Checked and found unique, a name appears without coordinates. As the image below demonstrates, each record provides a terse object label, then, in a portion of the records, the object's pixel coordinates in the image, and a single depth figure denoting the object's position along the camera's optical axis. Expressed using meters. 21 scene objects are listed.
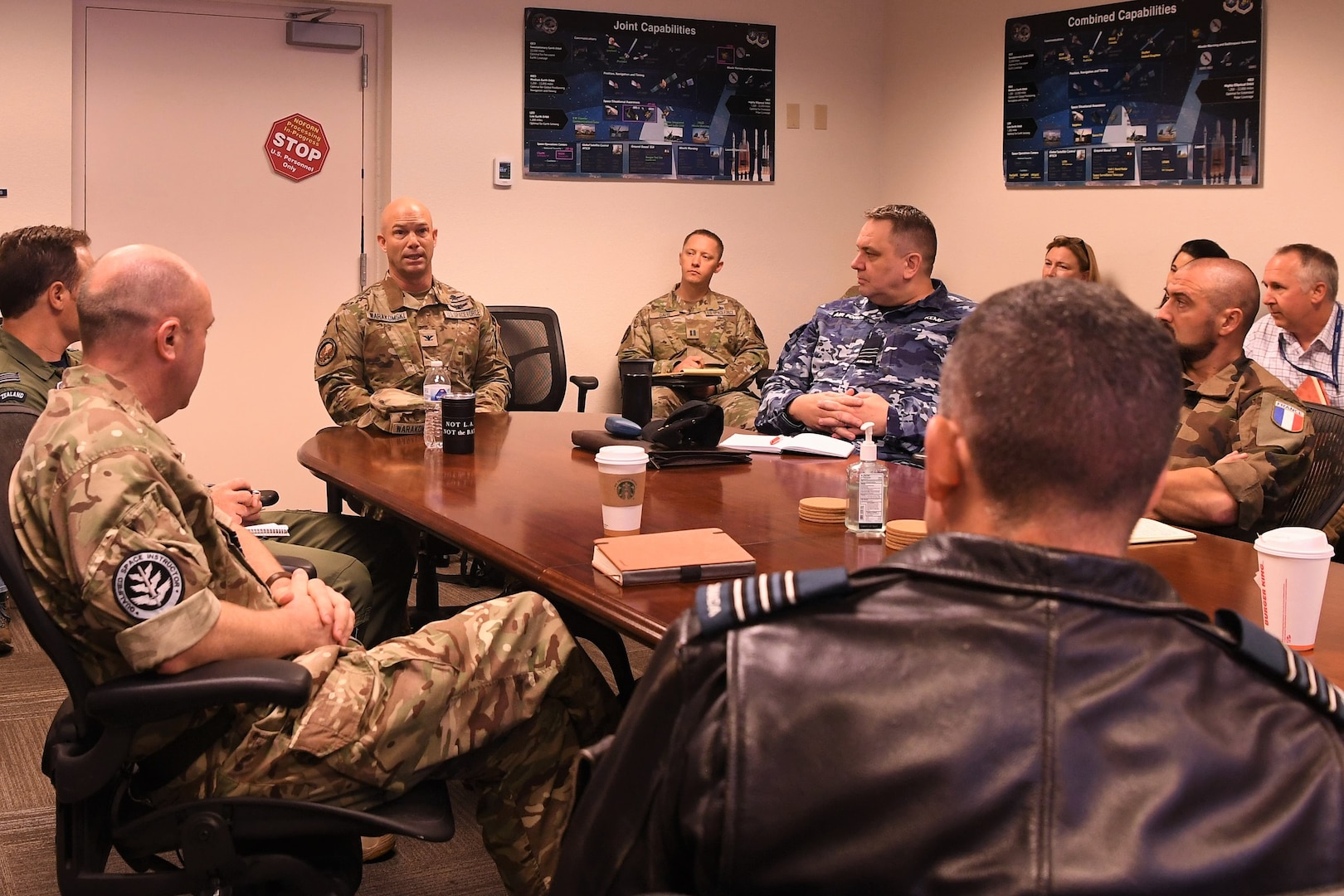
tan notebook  1.94
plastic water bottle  3.44
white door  5.61
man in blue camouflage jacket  3.79
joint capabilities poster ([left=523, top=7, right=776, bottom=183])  6.25
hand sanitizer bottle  2.28
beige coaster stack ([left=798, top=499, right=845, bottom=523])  2.39
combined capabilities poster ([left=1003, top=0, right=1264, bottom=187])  5.28
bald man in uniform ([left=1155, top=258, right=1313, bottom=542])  2.62
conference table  1.89
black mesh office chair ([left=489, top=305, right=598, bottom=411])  5.55
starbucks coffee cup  2.22
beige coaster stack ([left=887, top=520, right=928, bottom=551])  2.18
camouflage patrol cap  3.68
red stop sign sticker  5.88
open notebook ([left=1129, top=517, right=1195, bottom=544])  2.25
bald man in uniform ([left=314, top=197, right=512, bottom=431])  4.44
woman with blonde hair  5.72
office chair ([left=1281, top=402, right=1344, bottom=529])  2.70
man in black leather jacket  0.87
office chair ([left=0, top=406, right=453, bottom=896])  1.65
